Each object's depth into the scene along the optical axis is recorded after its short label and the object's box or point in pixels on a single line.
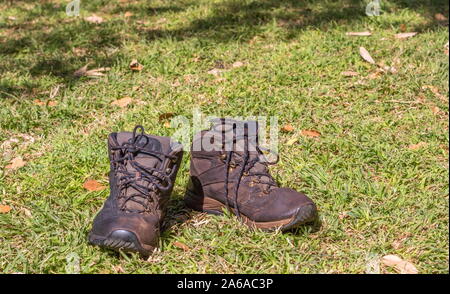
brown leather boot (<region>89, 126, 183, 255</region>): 2.51
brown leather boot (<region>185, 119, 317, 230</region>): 2.71
